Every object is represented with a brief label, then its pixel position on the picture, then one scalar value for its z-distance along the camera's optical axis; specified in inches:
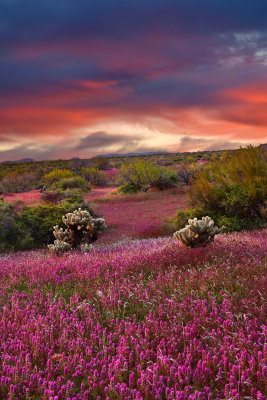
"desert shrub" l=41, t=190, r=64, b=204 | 961.0
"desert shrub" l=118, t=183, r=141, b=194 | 1216.4
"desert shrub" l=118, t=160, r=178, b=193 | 1288.1
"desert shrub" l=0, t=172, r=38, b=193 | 1512.1
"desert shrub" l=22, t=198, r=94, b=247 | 553.6
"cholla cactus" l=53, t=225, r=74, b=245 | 414.0
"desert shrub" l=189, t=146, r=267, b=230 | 515.5
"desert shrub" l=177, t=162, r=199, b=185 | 1348.4
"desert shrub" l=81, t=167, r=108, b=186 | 1691.1
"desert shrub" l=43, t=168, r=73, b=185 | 1523.1
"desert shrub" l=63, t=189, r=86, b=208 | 740.4
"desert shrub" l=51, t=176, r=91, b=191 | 1308.7
